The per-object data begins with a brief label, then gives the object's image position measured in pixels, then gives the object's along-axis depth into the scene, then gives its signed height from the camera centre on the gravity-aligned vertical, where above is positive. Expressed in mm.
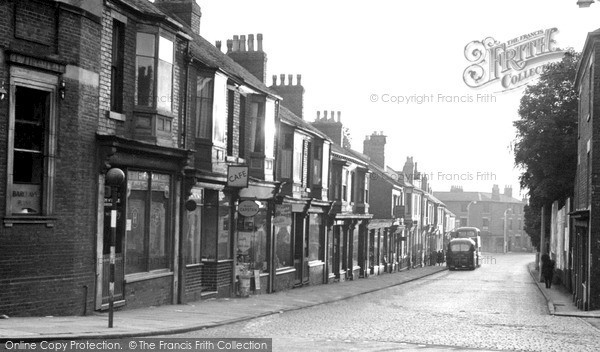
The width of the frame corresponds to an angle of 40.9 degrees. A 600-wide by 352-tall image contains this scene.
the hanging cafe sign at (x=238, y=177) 24266 +935
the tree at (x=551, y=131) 38125 +4054
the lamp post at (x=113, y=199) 14938 +136
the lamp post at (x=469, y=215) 148025 -381
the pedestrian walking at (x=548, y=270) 39562 -2733
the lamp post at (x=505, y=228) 139750 -2577
